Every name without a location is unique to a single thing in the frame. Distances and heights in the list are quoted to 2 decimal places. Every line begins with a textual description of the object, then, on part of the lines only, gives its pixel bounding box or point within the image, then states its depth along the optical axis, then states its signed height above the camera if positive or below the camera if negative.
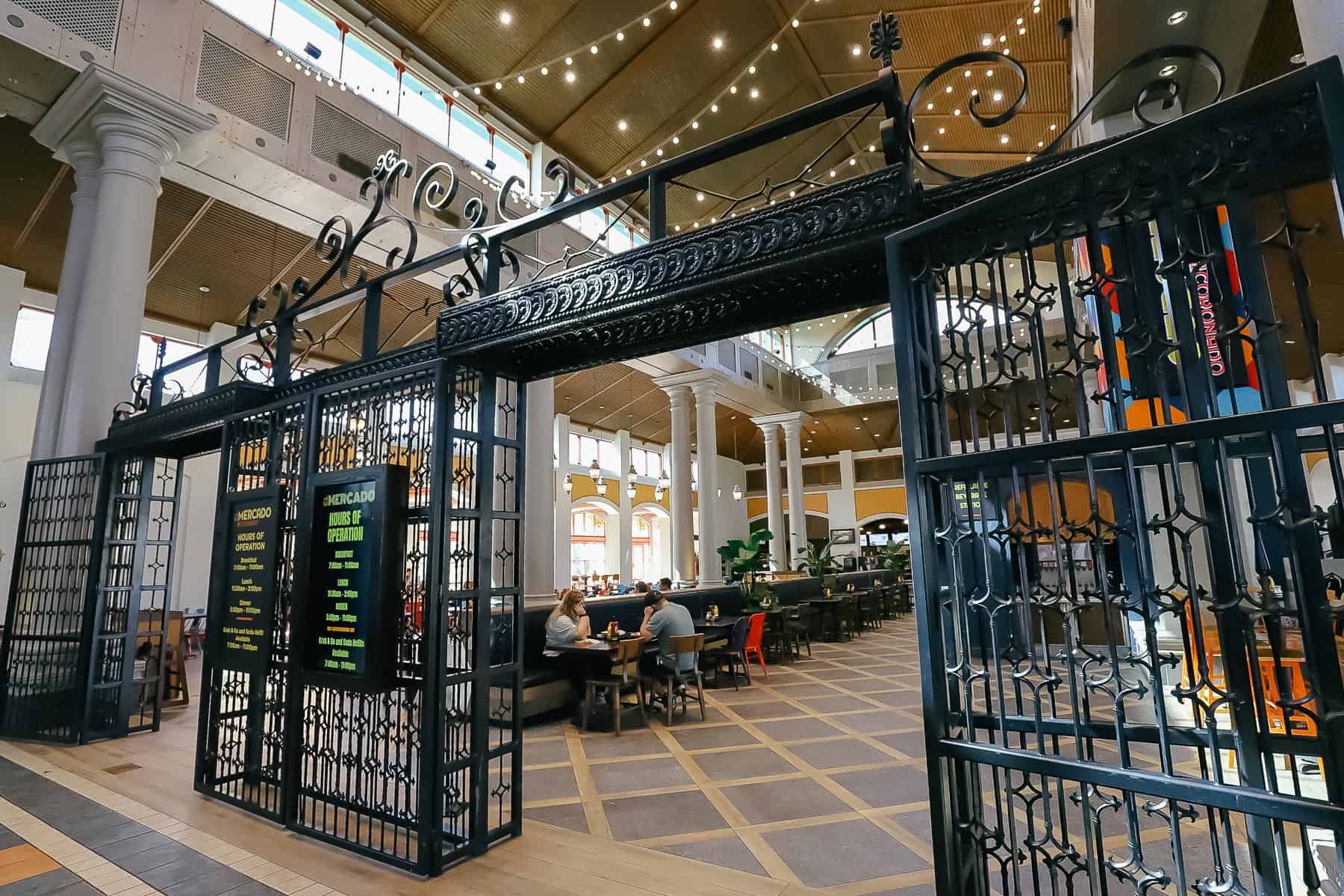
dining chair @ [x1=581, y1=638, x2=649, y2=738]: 5.48 -0.94
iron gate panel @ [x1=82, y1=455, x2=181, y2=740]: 5.12 -0.26
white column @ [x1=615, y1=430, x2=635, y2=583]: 18.62 +0.81
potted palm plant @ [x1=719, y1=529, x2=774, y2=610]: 9.51 -0.06
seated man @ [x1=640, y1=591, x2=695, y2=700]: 5.86 -0.57
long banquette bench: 5.83 -0.70
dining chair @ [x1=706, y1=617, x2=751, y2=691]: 7.25 -0.92
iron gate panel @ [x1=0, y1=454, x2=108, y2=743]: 5.02 -0.15
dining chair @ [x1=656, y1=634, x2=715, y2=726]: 5.79 -0.86
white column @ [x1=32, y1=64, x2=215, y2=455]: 5.19 +2.64
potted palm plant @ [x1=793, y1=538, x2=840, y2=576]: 12.25 -0.05
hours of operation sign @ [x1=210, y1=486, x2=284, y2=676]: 3.62 -0.04
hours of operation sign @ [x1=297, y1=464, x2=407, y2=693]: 3.12 -0.02
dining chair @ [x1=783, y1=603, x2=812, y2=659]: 9.05 -0.85
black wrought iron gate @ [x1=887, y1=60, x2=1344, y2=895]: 1.36 +0.21
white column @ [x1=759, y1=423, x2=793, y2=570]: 14.34 +1.35
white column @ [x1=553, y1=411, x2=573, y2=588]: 16.69 +1.31
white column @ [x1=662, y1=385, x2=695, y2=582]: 11.45 +1.07
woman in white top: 5.84 -0.48
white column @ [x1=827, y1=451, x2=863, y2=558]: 23.23 +1.81
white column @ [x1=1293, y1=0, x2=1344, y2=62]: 1.43 +1.13
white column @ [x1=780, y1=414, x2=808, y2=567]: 16.27 +2.06
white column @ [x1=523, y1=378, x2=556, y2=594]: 7.27 +0.86
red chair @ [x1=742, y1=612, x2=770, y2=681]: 7.67 -0.82
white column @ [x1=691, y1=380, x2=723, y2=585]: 11.84 +1.60
